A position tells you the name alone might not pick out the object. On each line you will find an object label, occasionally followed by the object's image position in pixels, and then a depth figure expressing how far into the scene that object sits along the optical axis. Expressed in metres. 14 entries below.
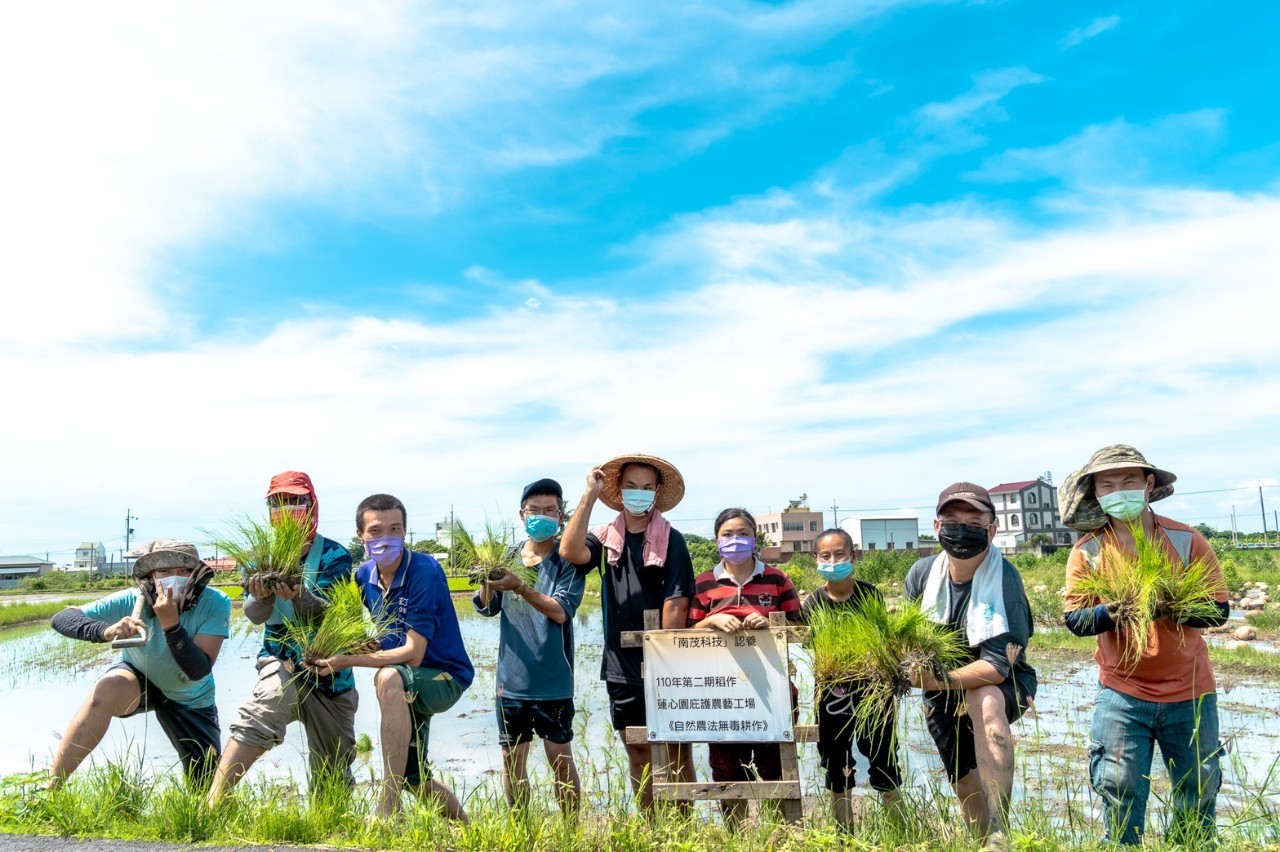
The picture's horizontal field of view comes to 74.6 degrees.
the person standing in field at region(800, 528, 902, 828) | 4.19
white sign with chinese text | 4.21
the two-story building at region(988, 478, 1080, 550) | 71.75
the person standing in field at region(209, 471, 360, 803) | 4.24
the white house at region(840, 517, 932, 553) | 69.25
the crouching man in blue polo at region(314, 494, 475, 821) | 4.21
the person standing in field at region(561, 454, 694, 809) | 4.62
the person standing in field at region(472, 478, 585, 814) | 4.73
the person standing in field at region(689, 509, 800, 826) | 4.33
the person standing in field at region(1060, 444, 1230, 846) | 3.74
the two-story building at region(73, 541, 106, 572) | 70.65
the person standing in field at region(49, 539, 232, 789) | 4.37
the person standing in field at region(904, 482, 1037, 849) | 3.72
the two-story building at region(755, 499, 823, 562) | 68.75
